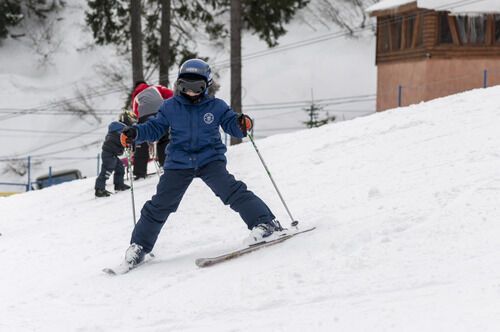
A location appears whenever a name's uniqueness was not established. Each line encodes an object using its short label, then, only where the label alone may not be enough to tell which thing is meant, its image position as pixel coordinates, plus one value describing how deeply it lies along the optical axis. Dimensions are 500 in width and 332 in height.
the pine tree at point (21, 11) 71.00
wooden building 45.50
